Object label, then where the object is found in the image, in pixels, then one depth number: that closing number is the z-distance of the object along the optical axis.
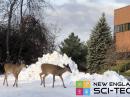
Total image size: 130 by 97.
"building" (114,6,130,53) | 39.16
